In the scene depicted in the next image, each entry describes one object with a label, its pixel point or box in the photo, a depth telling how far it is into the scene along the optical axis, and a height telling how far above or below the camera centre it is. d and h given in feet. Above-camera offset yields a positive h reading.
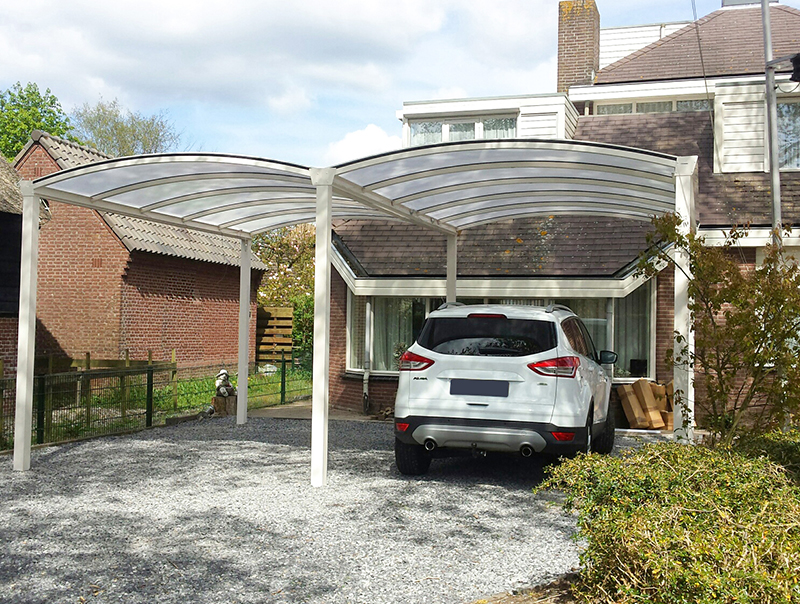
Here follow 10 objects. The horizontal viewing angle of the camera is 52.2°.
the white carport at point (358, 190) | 27.02 +6.10
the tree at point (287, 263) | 107.04 +11.50
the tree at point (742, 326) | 23.08 +0.62
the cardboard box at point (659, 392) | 44.21 -2.45
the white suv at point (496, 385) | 26.07 -1.30
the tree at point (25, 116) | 149.89 +42.14
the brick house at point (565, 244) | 46.60 +6.21
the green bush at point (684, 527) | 11.65 -2.98
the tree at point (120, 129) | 138.21 +36.30
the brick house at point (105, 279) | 61.77 +4.88
